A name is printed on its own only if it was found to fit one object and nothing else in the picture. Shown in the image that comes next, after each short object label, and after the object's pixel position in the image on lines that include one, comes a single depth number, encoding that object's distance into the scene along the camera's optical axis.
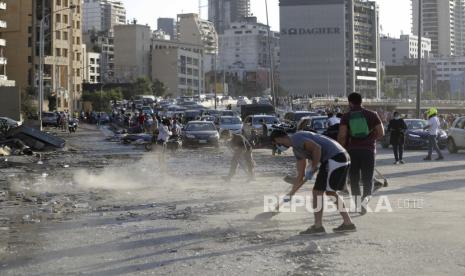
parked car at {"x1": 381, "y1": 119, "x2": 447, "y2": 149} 30.02
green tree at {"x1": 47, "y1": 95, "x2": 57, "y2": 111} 89.06
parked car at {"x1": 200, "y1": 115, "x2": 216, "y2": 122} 47.49
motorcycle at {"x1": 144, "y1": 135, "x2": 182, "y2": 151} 32.49
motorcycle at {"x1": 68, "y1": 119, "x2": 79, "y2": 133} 58.06
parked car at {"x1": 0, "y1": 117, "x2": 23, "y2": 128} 34.25
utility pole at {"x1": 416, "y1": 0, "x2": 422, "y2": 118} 36.42
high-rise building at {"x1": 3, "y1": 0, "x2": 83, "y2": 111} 100.44
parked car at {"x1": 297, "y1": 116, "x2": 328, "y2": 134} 29.37
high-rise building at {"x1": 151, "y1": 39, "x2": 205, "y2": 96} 181.25
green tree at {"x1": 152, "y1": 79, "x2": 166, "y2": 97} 159.24
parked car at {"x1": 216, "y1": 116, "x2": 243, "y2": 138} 39.34
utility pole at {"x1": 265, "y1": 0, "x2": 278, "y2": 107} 61.92
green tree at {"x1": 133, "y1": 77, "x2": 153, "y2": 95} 147.61
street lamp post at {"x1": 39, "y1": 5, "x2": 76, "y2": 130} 50.59
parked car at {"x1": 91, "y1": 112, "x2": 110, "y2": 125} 77.56
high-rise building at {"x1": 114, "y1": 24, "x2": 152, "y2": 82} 183.62
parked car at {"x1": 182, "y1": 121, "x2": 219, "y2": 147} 33.84
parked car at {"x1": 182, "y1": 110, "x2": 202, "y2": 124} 57.60
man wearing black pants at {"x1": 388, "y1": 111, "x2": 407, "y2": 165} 21.67
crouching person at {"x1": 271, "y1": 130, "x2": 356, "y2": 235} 8.85
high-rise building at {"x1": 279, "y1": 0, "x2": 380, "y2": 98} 176.75
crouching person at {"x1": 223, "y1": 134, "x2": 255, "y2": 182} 16.22
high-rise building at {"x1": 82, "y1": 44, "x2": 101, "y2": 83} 174.45
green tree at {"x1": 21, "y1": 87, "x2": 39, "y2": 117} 71.30
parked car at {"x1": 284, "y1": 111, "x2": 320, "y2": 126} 39.29
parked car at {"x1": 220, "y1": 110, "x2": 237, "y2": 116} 50.71
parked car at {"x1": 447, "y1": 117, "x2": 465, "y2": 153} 27.11
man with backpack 10.60
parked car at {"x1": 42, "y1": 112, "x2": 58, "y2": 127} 63.69
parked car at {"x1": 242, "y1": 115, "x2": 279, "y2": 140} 33.49
